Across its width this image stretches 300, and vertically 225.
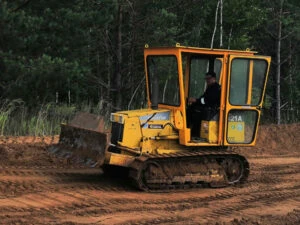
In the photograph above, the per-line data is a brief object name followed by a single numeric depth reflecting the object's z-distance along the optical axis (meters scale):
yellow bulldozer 17.09
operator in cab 17.81
